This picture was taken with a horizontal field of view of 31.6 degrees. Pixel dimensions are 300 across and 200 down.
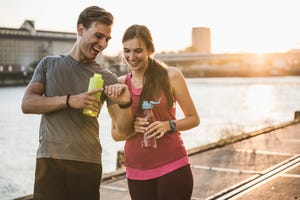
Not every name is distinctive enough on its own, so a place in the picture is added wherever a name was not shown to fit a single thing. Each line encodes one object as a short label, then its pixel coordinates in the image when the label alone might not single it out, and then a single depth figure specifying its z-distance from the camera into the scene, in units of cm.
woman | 288
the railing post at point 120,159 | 852
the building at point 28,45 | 12669
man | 254
